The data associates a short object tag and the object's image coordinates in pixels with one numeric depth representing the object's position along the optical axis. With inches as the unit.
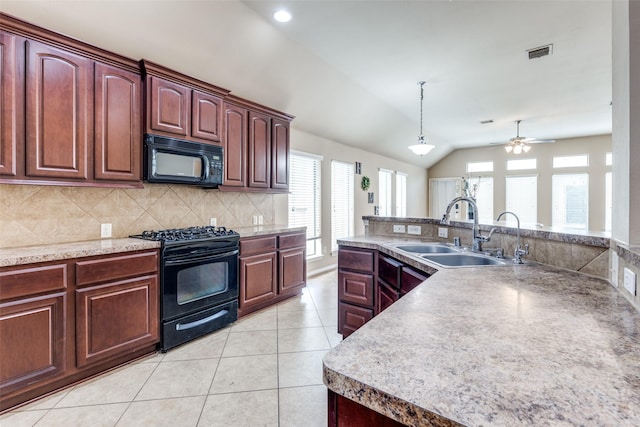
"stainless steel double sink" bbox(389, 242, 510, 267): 79.2
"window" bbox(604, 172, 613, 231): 277.8
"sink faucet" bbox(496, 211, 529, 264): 71.5
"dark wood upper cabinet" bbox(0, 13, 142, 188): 77.2
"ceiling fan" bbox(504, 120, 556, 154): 227.4
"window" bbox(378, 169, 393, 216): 285.6
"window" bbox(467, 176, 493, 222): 342.0
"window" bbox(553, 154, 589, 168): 292.8
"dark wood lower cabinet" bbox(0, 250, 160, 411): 70.8
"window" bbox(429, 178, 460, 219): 368.2
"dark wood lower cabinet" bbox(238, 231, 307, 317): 128.7
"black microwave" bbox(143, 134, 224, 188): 103.9
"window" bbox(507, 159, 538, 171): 316.5
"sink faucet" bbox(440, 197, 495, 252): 86.8
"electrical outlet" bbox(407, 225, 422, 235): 119.6
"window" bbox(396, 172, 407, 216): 318.0
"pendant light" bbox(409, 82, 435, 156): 167.6
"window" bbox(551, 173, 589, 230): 290.8
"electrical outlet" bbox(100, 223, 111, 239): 104.1
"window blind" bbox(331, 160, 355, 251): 222.1
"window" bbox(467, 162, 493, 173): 343.0
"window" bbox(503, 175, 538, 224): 315.9
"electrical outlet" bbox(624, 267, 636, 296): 43.1
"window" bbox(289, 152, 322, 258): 187.3
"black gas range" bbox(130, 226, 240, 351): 99.4
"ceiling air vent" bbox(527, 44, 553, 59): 130.8
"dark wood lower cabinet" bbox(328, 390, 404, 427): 26.2
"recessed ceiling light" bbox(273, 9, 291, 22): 104.9
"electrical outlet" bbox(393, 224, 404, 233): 125.7
